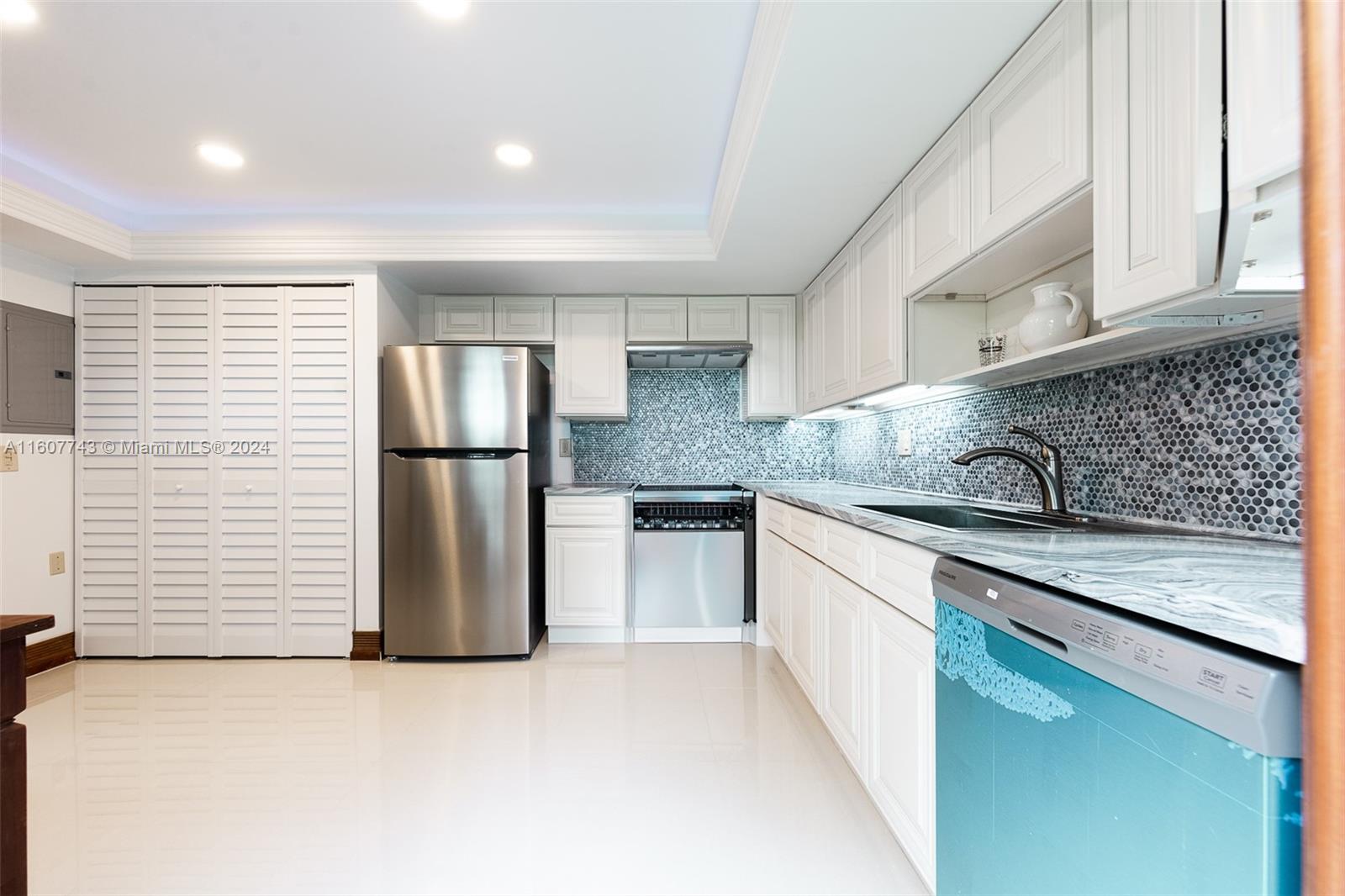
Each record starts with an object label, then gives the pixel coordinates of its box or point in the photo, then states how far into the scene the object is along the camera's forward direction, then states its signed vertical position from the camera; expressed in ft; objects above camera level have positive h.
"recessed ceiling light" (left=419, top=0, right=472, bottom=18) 5.61 +4.29
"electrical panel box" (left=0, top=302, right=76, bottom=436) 9.58 +1.42
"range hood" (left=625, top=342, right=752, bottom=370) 11.98 +2.05
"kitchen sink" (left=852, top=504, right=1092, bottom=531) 5.44 -0.69
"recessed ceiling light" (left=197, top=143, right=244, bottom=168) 8.20 +4.24
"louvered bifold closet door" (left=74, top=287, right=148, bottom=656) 10.58 -0.37
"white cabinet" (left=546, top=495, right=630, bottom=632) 11.25 -2.16
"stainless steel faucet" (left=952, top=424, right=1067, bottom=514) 5.74 -0.19
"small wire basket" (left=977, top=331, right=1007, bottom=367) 6.42 +1.15
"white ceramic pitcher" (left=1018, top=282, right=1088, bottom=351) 5.25 +1.19
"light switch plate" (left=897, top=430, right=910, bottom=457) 9.66 +0.14
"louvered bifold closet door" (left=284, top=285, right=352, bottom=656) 10.59 -0.33
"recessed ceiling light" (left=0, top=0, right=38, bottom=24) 5.68 +4.33
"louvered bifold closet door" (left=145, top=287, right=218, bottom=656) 10.61 -0.32
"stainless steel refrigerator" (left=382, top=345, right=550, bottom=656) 10.41 -0.98
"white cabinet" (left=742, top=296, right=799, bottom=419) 12.49 +2.05
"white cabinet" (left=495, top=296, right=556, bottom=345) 12.36 +2.87
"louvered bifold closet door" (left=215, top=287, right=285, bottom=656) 10.59 -0.24
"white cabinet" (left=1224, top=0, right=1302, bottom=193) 2.74 +1.76
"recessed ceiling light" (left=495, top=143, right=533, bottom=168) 8.18 +4.23
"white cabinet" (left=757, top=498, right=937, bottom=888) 4.61 -2.03
